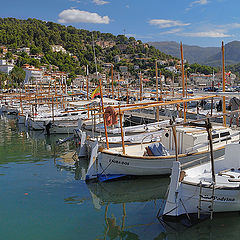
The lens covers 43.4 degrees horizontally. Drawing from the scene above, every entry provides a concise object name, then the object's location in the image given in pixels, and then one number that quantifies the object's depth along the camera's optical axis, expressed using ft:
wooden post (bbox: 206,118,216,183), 32.78
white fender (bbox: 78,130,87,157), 64.56
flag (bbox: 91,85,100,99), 63.26
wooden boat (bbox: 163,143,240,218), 33.19
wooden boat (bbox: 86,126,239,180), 47.78
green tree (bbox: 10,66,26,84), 343.40
